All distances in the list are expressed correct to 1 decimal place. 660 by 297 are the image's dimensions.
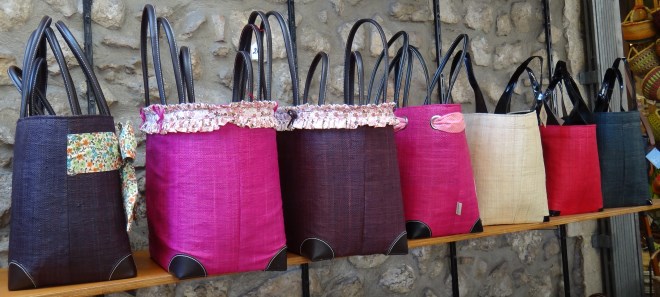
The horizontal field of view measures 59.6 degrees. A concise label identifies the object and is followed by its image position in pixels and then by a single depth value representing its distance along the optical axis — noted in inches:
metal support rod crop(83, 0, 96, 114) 60.6
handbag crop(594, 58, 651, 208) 82.8
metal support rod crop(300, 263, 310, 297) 71.9
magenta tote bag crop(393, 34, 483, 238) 61.2
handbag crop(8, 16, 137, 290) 42.4
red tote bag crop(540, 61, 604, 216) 76.5
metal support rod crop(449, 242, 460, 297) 86.0
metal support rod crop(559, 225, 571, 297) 95.8
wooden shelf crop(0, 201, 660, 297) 42.4
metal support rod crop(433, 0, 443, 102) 86.5
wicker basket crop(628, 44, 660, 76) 133.1
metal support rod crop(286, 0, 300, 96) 73.3
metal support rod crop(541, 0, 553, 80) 101.3
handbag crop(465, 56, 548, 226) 68.9
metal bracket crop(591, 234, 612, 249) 107.6
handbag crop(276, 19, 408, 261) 52.7
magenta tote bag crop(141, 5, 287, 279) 46.1
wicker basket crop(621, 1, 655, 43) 133.3
